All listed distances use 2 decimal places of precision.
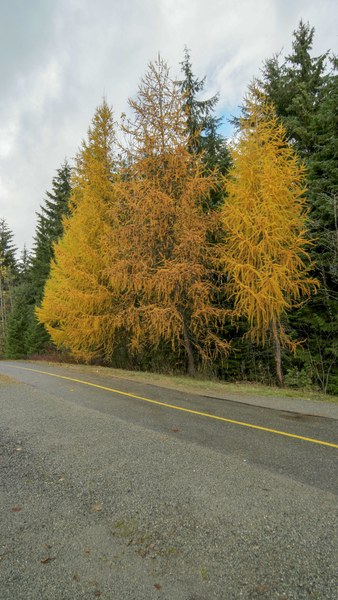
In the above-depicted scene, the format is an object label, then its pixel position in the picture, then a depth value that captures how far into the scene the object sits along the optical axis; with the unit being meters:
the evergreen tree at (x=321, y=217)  11.19
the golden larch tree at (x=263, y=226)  10.15
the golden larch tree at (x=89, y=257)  14.32
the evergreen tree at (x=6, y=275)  37.33
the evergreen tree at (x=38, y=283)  28.91
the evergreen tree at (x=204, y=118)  17.00
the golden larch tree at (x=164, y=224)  11.29
